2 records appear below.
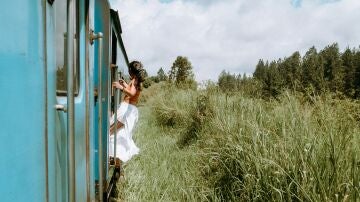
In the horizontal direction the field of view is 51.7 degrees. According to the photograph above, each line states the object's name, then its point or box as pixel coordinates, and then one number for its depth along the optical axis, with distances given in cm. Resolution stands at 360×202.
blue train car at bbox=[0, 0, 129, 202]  140
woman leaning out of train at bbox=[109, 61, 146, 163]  577
